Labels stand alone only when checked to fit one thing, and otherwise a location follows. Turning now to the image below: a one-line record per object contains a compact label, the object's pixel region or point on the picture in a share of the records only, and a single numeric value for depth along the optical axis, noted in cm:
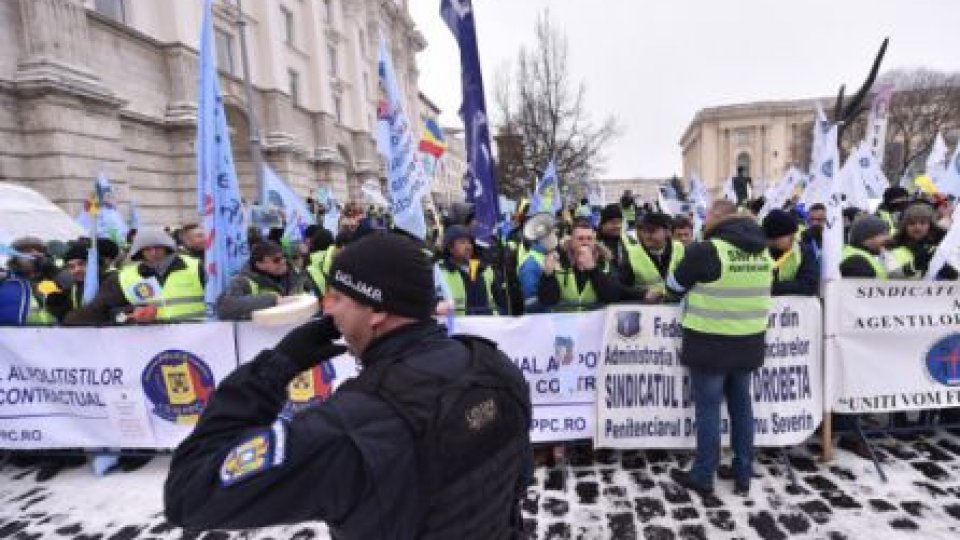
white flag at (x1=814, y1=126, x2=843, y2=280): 423
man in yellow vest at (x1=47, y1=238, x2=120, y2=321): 546
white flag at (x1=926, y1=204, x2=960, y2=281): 423
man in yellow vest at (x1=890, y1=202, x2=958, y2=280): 475
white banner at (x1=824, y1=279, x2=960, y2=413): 430
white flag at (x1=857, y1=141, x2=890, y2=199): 799
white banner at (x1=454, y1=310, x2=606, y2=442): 438
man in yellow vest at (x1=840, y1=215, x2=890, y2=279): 462
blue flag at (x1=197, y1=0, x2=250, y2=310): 446
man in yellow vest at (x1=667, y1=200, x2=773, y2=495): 359
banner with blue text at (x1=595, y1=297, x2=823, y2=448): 429
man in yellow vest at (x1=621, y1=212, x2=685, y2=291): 509
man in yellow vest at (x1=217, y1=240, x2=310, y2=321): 441
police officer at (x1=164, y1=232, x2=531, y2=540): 119
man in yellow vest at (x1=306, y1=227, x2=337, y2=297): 584
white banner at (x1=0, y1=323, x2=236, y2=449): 460
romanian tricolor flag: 461
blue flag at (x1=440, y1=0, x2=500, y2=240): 348
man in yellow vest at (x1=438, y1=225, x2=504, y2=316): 484
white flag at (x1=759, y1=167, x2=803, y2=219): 873
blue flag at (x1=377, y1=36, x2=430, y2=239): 359
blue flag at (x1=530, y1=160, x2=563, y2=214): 921
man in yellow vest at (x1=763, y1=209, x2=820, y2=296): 433
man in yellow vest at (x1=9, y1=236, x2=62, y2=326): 530
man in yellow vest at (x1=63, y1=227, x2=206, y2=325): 484
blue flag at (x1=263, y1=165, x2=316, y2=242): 812
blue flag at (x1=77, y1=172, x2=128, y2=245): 961
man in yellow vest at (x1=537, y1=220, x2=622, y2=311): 447
